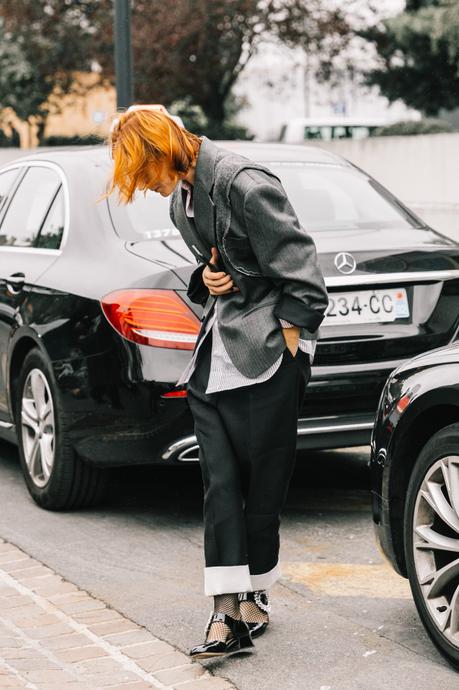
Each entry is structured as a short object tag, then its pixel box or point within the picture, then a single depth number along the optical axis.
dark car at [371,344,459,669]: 3.75
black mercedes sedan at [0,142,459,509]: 5.18
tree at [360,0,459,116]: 24.81
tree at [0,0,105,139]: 29.77
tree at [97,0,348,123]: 26.69
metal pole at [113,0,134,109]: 10.57
